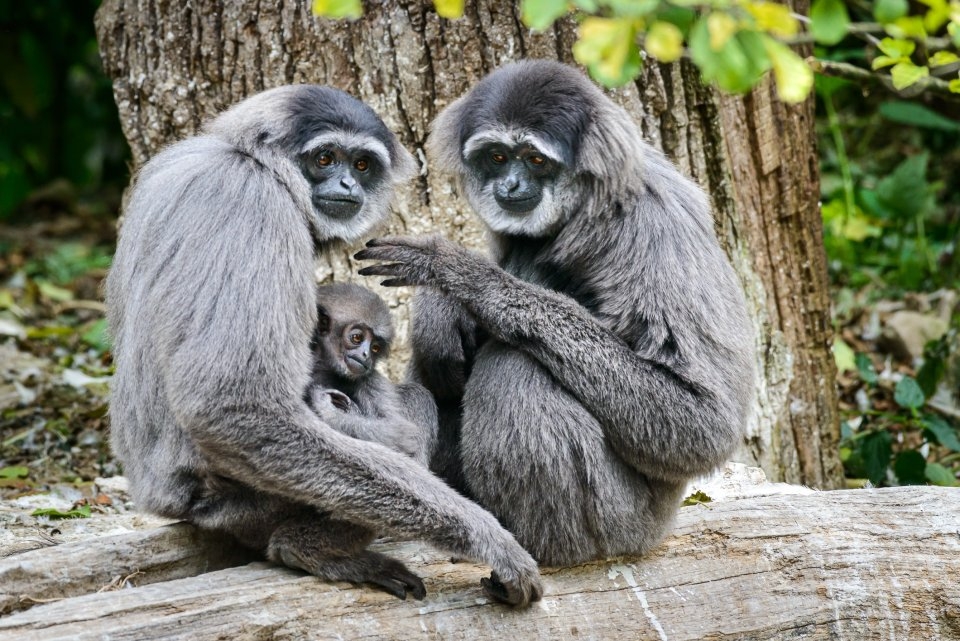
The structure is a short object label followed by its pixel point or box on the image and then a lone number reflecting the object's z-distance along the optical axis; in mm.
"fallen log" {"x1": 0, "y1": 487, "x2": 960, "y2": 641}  10102
